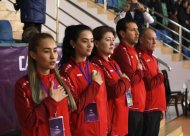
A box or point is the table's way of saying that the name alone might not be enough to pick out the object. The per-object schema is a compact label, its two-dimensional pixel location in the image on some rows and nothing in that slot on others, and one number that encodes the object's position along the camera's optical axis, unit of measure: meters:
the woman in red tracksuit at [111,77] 5.46
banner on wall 6.14
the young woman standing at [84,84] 4.79
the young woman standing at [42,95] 4.21
